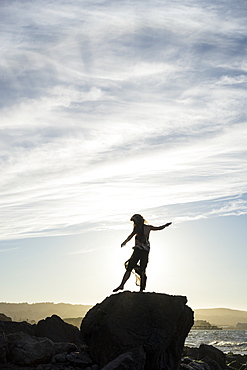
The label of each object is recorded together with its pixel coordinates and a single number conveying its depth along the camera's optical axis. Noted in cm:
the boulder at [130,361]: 1165
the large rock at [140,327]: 1345
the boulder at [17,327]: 2159
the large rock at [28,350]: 1302
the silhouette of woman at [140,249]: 1532
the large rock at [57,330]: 2270
